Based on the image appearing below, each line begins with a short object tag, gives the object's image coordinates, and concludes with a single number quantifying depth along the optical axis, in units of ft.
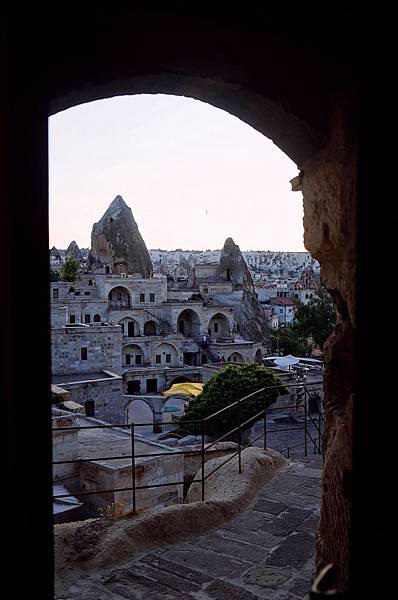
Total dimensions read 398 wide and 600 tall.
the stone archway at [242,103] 6.44
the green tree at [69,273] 155.22
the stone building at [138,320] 79.72
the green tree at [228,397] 52.85
